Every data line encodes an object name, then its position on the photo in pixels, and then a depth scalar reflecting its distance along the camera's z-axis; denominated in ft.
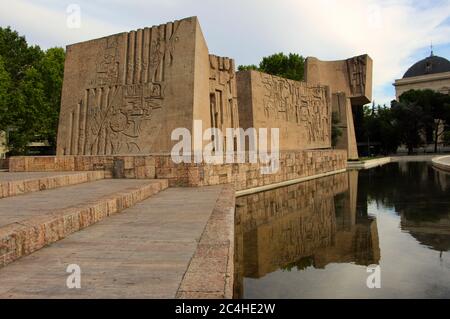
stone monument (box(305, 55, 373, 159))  83.51
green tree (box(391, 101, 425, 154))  133.18
